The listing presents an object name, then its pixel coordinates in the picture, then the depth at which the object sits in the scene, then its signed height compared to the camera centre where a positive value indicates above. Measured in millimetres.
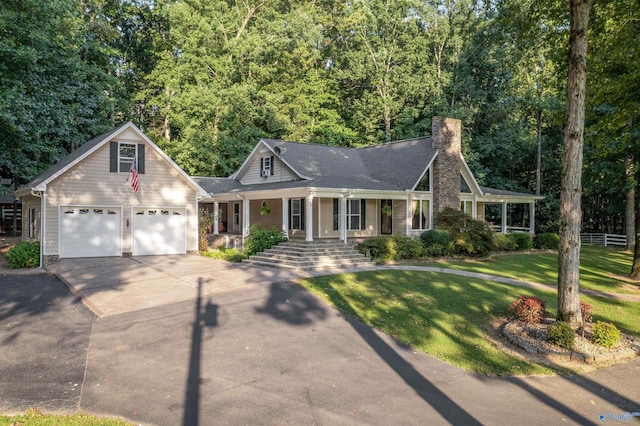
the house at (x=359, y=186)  20531 +1243
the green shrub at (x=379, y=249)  17797 -1593
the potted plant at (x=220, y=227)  28012 -1128
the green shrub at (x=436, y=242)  19266 -1427
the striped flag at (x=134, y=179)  18125 +1273
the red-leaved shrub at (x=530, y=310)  9344 -2166
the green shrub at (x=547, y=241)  25344 -1719
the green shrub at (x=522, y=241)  24188 -1645
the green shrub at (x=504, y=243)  22447 -1661
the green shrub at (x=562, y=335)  7965 -2307
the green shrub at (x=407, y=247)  18200 -1555
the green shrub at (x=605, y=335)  7973 -2298
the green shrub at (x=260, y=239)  18062 -1249
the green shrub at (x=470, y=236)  20156 -1163
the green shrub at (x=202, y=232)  21198 -1118
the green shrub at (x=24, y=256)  16656 -1859
